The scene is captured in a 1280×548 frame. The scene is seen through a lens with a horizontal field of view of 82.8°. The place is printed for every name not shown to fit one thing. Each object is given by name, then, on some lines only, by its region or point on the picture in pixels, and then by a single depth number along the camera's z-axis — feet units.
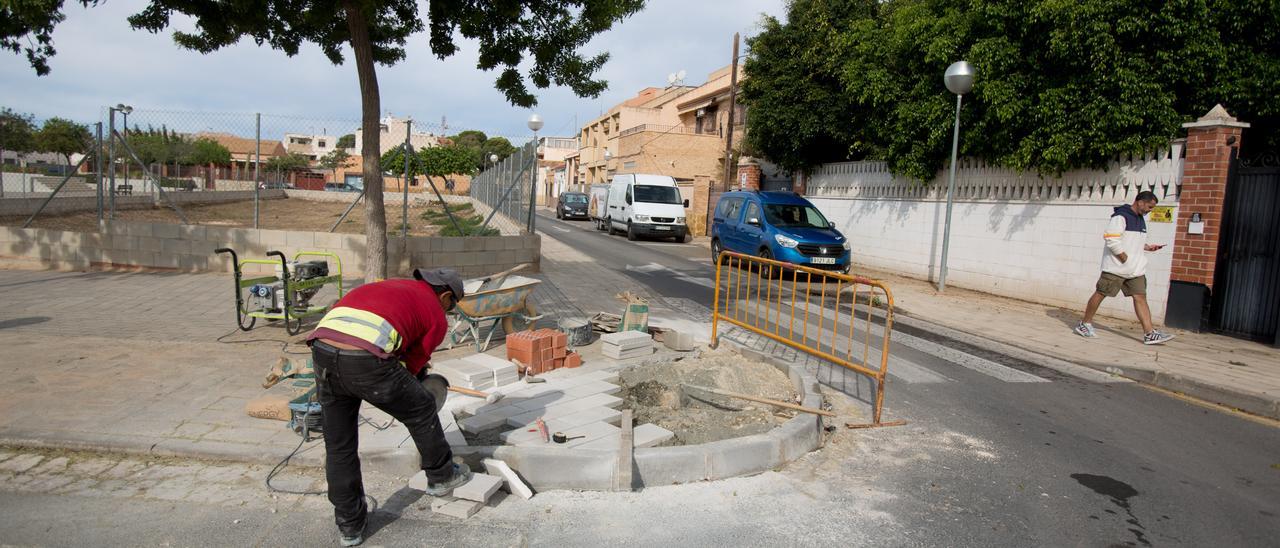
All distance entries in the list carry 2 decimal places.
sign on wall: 32.83
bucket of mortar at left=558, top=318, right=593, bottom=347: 24.73
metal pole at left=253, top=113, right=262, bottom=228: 38.50
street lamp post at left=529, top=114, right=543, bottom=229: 42.16
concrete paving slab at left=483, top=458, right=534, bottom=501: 13.46
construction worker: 11.21
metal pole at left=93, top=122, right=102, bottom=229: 39.47
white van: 80.07
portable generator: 24.48
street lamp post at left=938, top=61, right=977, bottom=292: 37.86
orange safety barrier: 21.22
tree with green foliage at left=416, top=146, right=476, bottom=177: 200.85
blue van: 45.62
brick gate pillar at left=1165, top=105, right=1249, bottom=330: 30.71
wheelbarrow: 22.90
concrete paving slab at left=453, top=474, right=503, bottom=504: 12.74
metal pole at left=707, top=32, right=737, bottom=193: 85.05
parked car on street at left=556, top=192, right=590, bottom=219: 128.57
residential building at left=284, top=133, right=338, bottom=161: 305.73
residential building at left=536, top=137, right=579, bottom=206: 239.23
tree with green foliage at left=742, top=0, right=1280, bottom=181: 33.09
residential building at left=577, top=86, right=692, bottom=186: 152.46
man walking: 28.86
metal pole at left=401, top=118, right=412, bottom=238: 37.86
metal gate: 29.35
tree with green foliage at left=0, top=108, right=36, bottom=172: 86.38
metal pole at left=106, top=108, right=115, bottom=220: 38.86
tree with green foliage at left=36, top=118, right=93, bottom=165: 131.34
